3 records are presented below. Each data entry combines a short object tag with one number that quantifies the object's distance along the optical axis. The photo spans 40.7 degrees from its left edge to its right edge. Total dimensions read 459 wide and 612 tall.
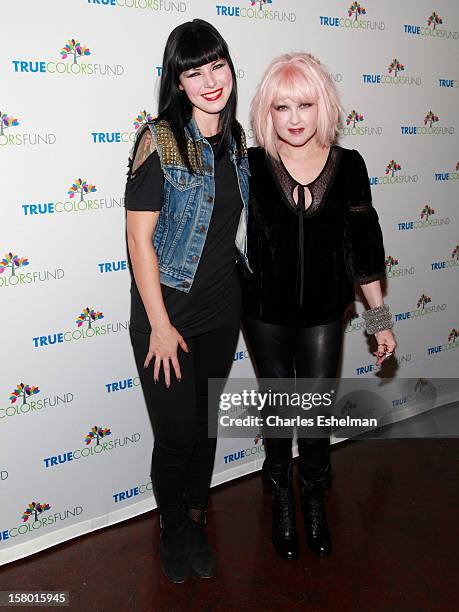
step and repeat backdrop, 1.95
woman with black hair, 1.69
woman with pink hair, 1.89
